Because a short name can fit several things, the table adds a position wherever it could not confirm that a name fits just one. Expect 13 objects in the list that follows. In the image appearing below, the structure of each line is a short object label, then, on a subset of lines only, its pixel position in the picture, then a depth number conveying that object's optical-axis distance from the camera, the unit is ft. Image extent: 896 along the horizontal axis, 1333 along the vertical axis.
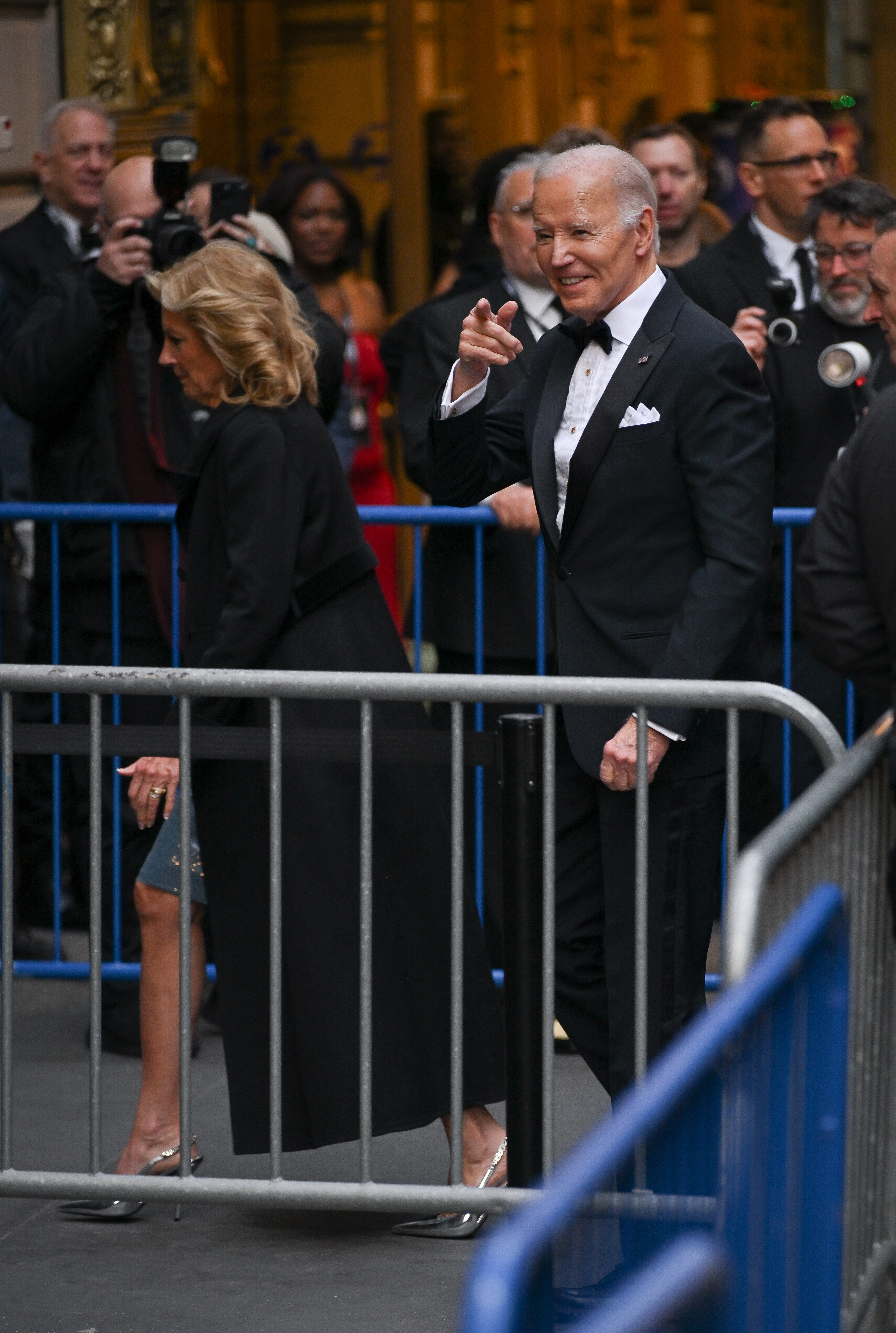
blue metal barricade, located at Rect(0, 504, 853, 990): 35.35
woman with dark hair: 45.75
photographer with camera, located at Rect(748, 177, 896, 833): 36.52
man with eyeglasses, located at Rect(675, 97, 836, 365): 38.34
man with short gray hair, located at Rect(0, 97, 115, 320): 41.27
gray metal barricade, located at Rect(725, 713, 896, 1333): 18.11
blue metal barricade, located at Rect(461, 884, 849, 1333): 12.16
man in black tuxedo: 25.05
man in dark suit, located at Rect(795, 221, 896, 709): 20.76
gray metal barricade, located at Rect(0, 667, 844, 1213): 22.82
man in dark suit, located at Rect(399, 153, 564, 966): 37.22
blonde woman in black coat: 27.32
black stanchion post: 23.95
